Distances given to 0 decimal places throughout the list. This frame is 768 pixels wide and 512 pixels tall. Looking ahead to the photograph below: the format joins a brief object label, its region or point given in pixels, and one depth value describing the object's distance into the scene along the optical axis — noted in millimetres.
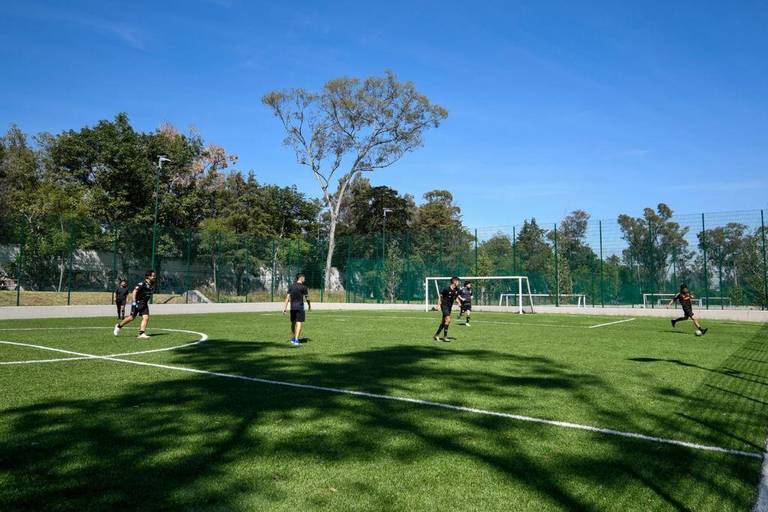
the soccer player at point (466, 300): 21475
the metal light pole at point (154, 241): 29797
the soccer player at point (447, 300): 15086
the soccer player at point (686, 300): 18036
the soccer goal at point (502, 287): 31750
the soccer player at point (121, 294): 19766
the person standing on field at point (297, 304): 13555
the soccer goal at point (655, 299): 26875
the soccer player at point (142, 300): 14738
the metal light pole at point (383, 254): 38128
